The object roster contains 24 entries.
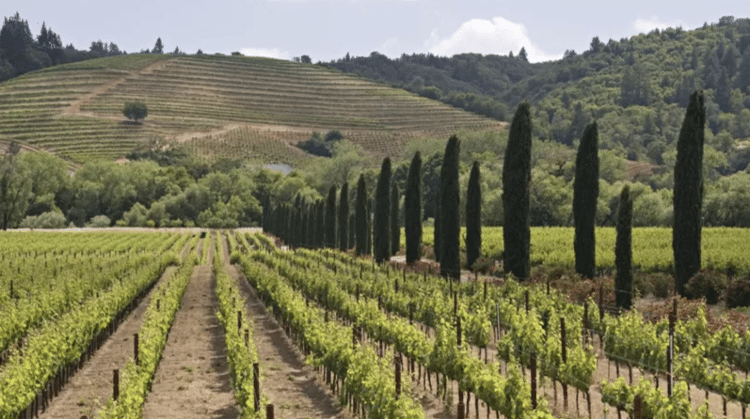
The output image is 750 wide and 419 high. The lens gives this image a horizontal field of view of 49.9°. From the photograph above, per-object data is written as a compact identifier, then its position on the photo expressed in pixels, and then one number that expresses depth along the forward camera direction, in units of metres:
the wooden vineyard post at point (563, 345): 14.90
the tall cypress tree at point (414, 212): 44.41
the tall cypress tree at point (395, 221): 54.00
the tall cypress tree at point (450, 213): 37.03
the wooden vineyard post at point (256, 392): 12.60
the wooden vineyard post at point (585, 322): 18.99
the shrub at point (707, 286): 26.00
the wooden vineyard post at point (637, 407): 9.48
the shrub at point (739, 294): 25.36
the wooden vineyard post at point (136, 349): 15.44
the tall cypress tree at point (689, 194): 27.67
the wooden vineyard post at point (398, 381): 12.26
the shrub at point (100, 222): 107.88
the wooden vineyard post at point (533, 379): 11.86
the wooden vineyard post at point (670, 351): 13.31
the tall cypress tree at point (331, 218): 60.91
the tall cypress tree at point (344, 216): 59.88
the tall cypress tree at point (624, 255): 24.42
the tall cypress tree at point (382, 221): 47.59
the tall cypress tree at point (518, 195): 31.66
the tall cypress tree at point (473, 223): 38.72
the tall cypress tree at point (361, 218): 53.11
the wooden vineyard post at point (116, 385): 12.16
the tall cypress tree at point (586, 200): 32.03
